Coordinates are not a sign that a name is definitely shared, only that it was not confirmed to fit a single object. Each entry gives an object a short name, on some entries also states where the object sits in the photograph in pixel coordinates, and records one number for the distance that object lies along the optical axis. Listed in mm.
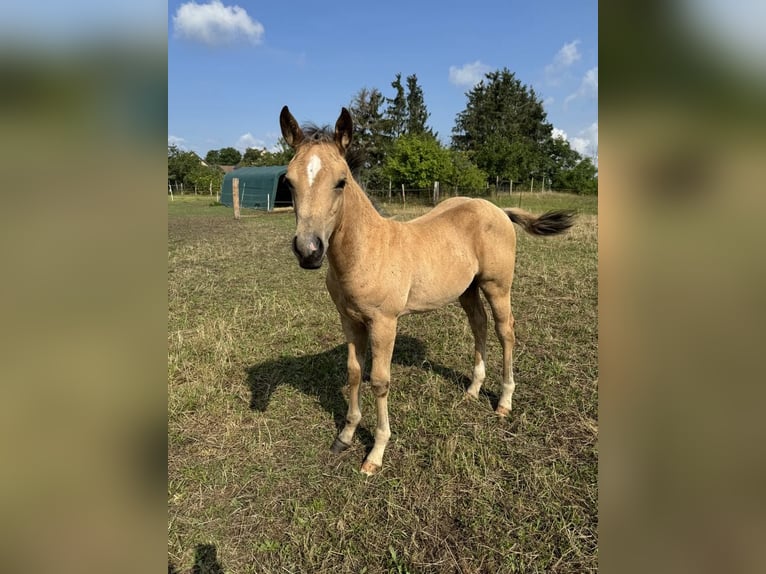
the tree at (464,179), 29975
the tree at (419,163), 30359
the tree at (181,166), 45750
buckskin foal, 2449
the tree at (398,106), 55125
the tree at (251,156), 71188
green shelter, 26906
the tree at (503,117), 50125
